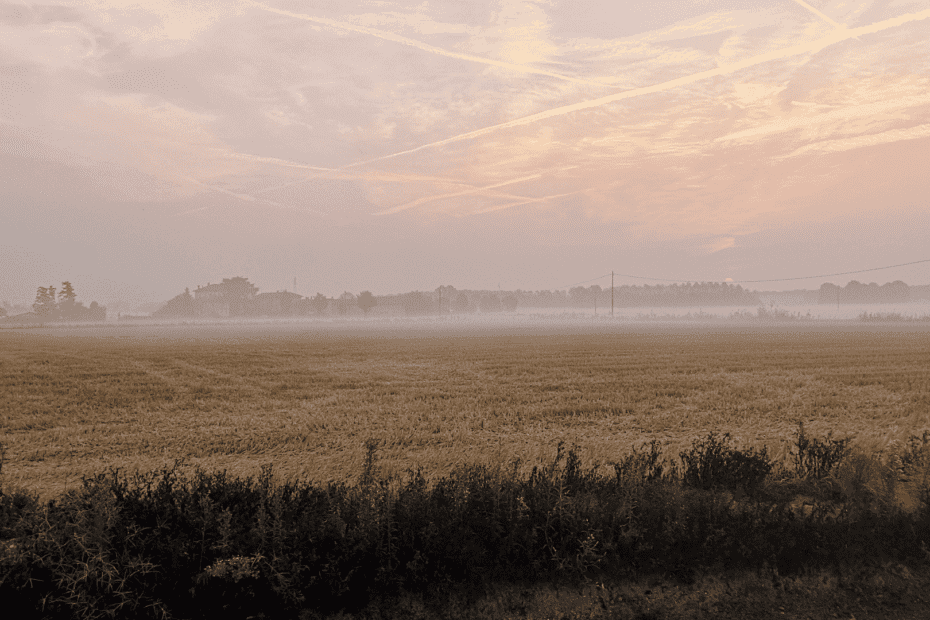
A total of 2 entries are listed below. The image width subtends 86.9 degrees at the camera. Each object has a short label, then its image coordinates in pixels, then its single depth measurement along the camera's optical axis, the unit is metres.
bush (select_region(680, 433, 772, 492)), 7.80
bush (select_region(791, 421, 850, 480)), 8.27
